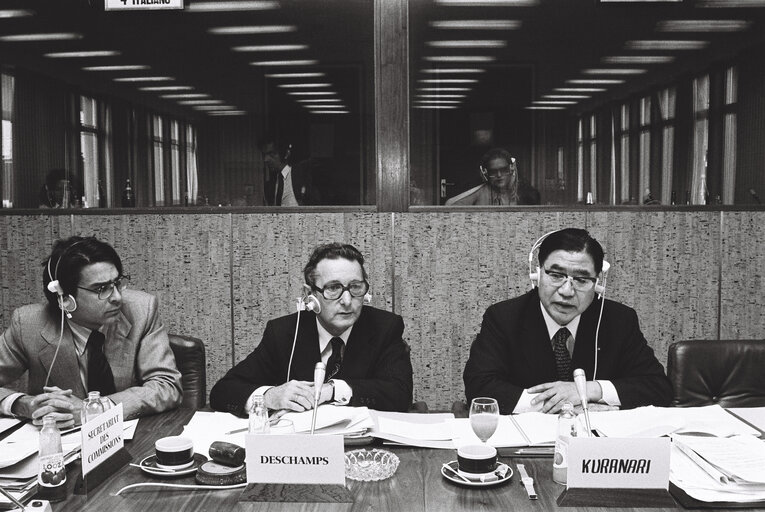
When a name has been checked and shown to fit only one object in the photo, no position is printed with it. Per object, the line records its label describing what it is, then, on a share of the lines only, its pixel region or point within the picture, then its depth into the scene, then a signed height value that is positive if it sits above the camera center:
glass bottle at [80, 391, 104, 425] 1.73 -0.46
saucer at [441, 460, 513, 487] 1.52 -0.58
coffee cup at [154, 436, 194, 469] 1.63 -0.55
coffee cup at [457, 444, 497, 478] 1.56 -0.55
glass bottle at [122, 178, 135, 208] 3.60 +0.12
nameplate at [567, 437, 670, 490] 1.44 -0.51
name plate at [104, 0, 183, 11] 3.56 +1.10
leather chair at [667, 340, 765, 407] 2.42 -0.55
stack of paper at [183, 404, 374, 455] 1.84 -0.56
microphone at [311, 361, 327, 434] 1.77 -0.41
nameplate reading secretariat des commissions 1.50 -0.50
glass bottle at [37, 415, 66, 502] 1.47 -0.53
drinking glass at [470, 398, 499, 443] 1.68 -0.48
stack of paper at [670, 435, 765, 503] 1.45 -0.56
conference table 1.43 -0.59
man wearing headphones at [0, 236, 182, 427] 2.42 -0.41
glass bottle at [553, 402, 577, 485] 1.54 -0.51
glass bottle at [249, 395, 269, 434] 1.73 -0.50
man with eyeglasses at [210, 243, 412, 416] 2.47 -0.44
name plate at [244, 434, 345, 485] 1.48 -0.51
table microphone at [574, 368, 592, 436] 1.65 -0.40
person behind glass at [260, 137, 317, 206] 3.67 +0.23
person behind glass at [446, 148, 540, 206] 3.57 +0.16
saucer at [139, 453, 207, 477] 1.60 -0.58
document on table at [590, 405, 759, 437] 1.83 -0.57
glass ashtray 1.58 -0.57
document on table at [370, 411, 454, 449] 1.81 -0.58
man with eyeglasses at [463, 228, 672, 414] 2.44 -0.44
